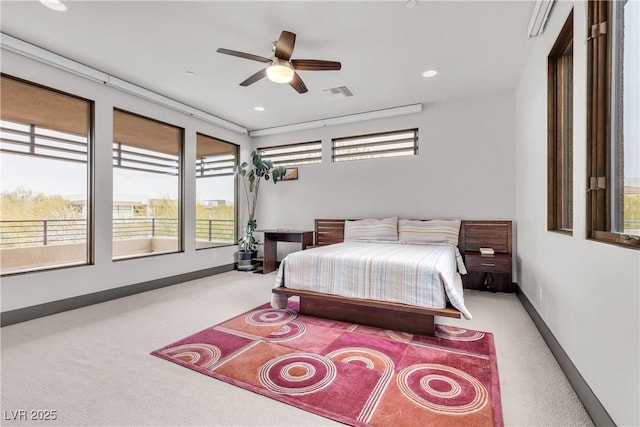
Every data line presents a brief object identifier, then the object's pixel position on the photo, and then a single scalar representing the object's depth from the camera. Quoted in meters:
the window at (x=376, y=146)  4.87
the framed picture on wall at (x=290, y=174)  5.74
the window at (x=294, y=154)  5.66
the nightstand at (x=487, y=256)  3.81
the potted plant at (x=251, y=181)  5.47
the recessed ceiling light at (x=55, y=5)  2.34
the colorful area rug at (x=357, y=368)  1.61
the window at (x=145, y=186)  3.97
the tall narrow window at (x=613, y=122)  1.41
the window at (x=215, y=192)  5.16
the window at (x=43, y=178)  3.08
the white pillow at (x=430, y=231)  4.14
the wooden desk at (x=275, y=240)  5.07
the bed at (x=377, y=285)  2.48
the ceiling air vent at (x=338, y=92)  4.01
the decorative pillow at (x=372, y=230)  4.46
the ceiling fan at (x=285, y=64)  2.59
